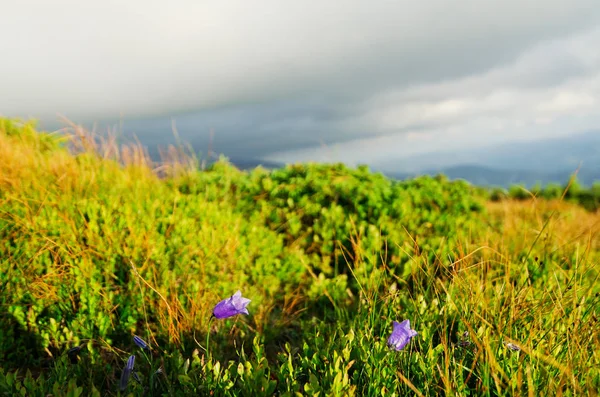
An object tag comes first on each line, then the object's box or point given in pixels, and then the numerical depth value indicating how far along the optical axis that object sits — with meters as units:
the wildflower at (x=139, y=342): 2.41
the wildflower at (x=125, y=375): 2.28
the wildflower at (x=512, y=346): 2.29
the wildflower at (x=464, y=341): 2.50
